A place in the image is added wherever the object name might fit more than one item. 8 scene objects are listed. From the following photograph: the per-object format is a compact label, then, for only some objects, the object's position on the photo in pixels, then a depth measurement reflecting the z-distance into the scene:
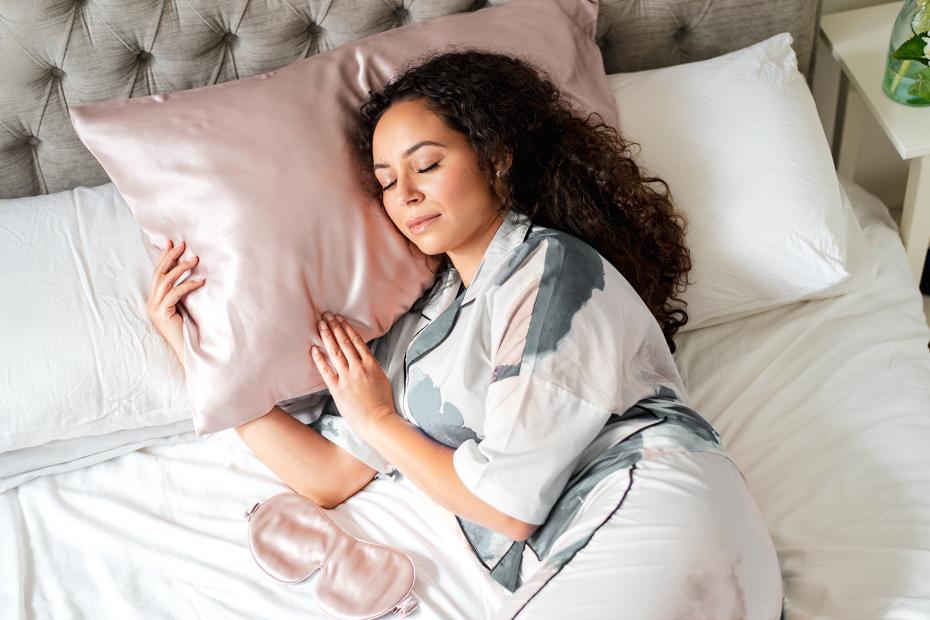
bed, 1.31
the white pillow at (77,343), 1.42
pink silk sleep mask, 1.29
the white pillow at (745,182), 1.58
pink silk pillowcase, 1.34
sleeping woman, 1.13
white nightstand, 1.74
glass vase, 1.68
